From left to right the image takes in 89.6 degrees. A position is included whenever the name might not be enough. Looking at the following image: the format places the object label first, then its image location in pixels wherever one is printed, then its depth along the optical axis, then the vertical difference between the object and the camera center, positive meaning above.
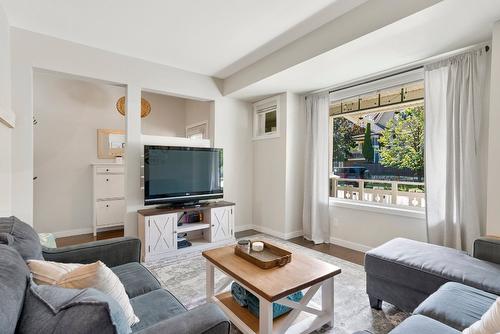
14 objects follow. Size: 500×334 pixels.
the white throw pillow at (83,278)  1.01 -0.44
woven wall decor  4.52 +1.18
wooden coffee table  1.47 -0.72
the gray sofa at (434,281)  1.23 -0.70
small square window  4.09 +0.89
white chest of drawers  4.16 -0.40
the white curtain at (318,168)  3.70 +0.02
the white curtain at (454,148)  2.34 +0.20
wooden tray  1.76 -0.66
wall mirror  4.37 +0.49
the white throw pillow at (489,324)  0.90 -0.57
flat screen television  3.25 -0.06
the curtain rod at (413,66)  2.37 +1.15
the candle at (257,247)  2.06 -0.63
